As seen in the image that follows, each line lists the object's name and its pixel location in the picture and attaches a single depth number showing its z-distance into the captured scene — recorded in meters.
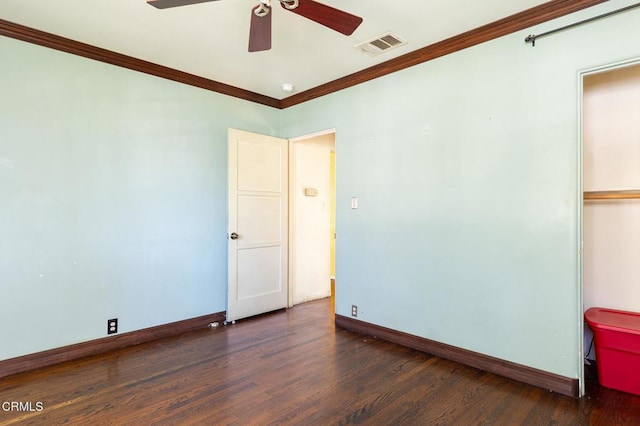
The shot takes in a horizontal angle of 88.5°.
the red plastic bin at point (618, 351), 2.22
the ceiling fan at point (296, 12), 1.84
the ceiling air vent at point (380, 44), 2.82
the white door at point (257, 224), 3.81
